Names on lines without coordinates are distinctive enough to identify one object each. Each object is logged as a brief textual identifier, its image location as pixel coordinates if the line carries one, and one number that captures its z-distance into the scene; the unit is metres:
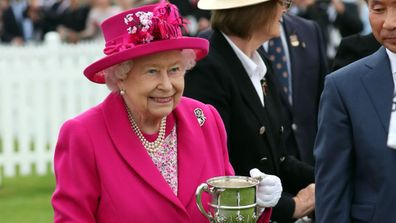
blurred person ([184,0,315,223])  5.07
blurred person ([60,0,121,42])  17.52
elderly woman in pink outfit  4.08
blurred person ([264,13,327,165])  6.22
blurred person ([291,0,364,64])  15.98
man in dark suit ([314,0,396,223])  3.98
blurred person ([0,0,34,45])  21.70
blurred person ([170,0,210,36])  14.43
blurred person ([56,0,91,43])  19.30
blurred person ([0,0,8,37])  22.30
